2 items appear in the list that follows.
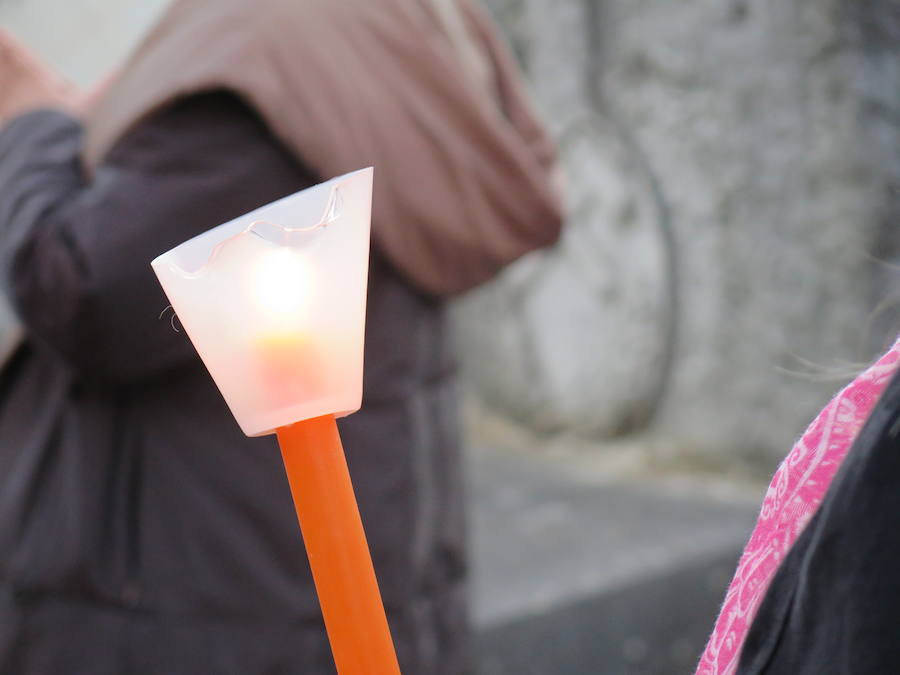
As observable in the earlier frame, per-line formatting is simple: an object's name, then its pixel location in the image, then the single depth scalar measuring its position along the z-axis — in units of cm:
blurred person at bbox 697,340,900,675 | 146
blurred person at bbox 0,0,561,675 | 220
